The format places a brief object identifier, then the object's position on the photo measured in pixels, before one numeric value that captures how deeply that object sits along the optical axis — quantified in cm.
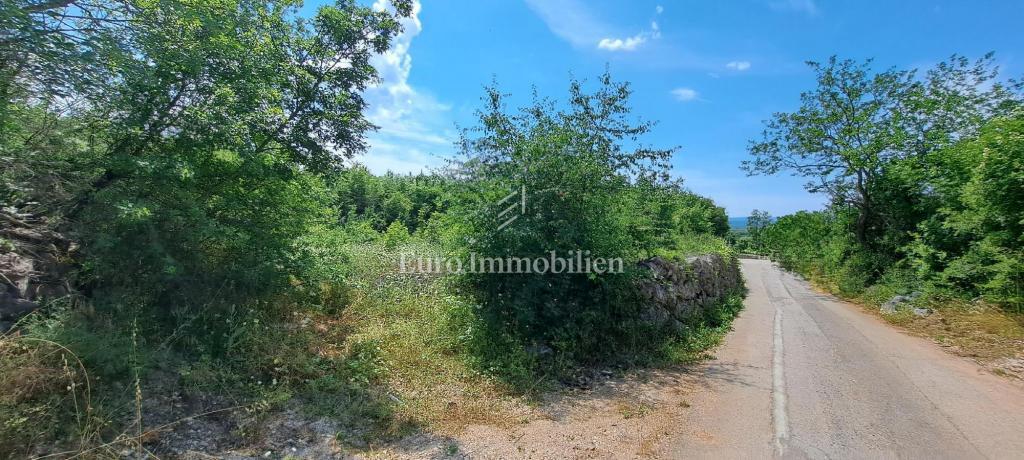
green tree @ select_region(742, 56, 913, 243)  1426
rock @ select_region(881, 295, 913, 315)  1035
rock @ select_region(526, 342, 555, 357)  605
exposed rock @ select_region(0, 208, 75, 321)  417
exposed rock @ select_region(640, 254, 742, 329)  723
